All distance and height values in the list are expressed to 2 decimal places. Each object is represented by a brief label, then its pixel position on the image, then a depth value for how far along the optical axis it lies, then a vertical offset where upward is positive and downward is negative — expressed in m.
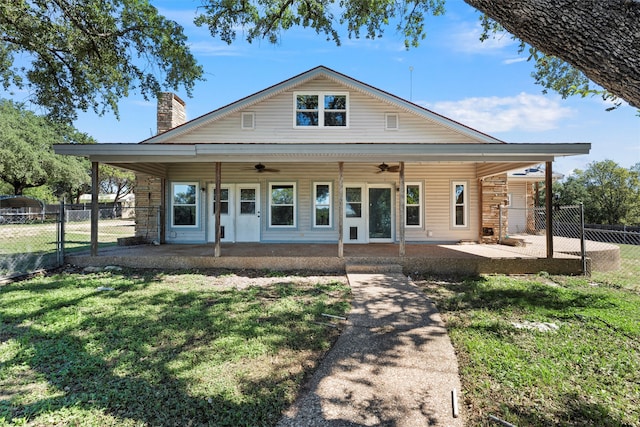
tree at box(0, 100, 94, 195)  28.66 +5.77
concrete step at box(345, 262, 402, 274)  7.96 -1.36
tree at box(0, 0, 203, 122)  8.64 +4.81
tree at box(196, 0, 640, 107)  1.96 +1.20
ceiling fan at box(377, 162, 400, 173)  10.79 +1.57
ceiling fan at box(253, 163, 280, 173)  10.70 +1.54
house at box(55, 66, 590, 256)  10.95 +1.16
